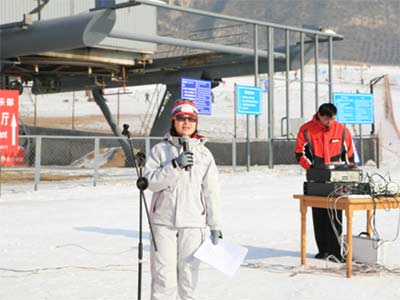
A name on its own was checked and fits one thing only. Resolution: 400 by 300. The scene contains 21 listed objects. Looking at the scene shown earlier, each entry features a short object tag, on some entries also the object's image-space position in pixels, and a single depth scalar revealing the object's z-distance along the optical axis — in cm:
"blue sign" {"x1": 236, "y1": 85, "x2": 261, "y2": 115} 2506
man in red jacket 809
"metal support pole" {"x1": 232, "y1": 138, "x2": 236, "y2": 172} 2440
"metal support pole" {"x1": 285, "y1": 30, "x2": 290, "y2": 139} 2738
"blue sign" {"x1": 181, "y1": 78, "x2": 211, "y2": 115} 2441
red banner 1800
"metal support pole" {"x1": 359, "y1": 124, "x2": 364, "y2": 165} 2769
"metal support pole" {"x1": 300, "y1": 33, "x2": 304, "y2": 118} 2782
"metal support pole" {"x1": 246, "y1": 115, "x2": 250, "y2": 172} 2523
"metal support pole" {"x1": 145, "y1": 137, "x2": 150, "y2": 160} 2159
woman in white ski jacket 499
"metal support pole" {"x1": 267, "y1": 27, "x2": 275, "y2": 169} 2680
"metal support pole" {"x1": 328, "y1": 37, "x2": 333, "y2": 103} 2899
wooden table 704
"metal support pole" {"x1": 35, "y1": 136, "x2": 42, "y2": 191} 1831
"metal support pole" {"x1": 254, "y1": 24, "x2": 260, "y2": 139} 2692
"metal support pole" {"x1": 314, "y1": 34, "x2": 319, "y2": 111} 2916
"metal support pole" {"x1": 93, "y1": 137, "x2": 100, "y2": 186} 1977
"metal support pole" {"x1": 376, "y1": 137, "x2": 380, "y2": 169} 2737
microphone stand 494
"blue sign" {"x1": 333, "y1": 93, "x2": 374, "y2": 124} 2708
